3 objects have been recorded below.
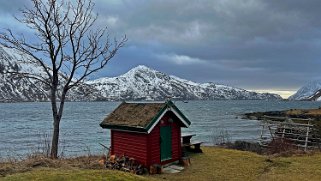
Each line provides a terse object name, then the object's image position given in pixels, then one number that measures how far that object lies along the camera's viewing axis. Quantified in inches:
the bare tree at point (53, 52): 746.8
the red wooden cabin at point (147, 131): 645.3
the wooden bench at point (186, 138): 837.8
